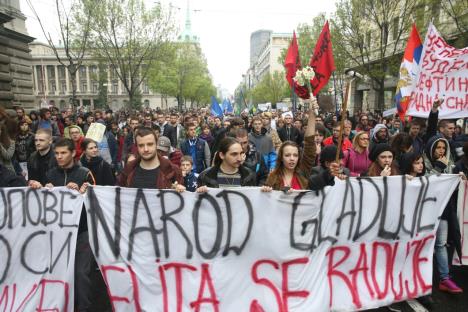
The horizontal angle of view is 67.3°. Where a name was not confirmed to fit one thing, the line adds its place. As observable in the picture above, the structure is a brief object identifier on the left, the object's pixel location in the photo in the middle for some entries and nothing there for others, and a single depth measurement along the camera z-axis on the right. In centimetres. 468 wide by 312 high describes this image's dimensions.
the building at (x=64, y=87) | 7719
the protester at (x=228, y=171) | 337
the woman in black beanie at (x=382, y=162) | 380
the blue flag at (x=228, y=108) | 2305
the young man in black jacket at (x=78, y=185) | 308
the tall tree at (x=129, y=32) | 1966
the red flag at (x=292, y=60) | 688
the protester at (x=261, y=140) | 661
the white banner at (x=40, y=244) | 305
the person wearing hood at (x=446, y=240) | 355
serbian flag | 642
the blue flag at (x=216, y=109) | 1602
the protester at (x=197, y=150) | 642
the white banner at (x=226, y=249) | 297
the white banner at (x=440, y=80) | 512
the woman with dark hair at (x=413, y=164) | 363
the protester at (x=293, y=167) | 340
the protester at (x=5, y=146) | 390
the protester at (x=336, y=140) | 580
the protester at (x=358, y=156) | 461
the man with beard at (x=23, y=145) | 642
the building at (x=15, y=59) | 1474
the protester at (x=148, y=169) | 322
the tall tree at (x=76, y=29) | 1655
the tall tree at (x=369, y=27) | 1845
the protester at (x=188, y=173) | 468
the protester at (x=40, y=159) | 414
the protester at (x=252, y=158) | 443
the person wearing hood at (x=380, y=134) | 588
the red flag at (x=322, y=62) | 505
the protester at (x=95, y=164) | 406
